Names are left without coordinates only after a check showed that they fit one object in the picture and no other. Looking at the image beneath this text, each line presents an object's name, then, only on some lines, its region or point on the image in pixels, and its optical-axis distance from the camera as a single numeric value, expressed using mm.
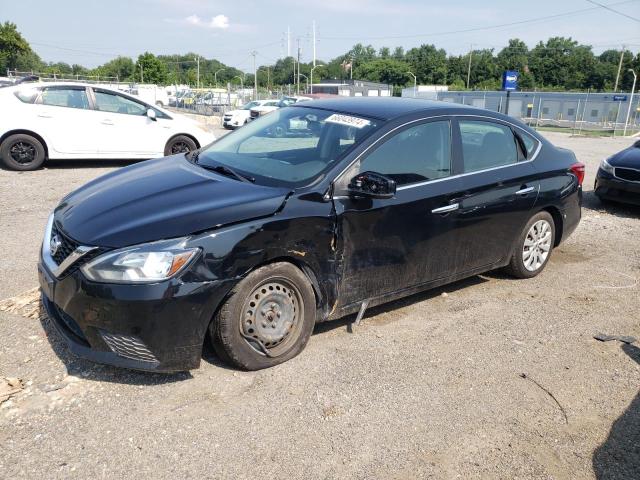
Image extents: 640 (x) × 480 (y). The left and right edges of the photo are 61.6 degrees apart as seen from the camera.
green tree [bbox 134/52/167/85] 78188
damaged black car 2920
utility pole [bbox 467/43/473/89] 103188
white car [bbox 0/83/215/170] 9359
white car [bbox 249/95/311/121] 25853
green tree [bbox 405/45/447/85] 116100
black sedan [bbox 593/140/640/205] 8266
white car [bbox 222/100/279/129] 24484
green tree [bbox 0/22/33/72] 65875
